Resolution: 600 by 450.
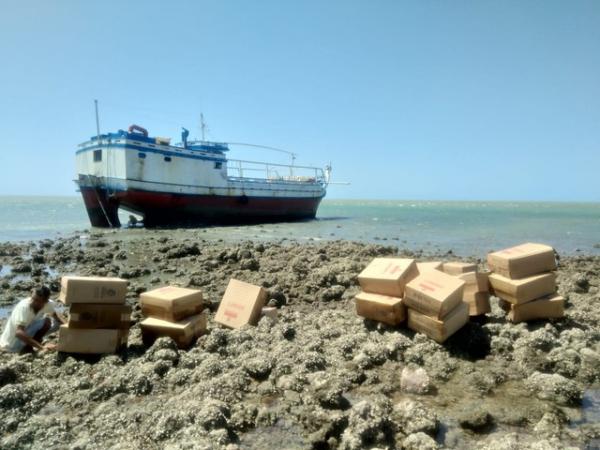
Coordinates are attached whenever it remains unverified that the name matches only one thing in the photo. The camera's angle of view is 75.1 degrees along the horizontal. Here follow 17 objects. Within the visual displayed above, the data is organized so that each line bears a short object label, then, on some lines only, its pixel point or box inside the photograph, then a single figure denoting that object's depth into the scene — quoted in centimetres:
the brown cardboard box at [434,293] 453
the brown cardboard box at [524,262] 539
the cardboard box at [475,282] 526
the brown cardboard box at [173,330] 482
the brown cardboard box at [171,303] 498
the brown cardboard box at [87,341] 457
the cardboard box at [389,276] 511
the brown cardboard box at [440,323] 455
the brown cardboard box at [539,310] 523
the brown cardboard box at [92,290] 461
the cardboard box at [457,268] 563
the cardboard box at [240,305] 554
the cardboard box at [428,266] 536
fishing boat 2316
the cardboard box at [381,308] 497
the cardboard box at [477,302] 525
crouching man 477
